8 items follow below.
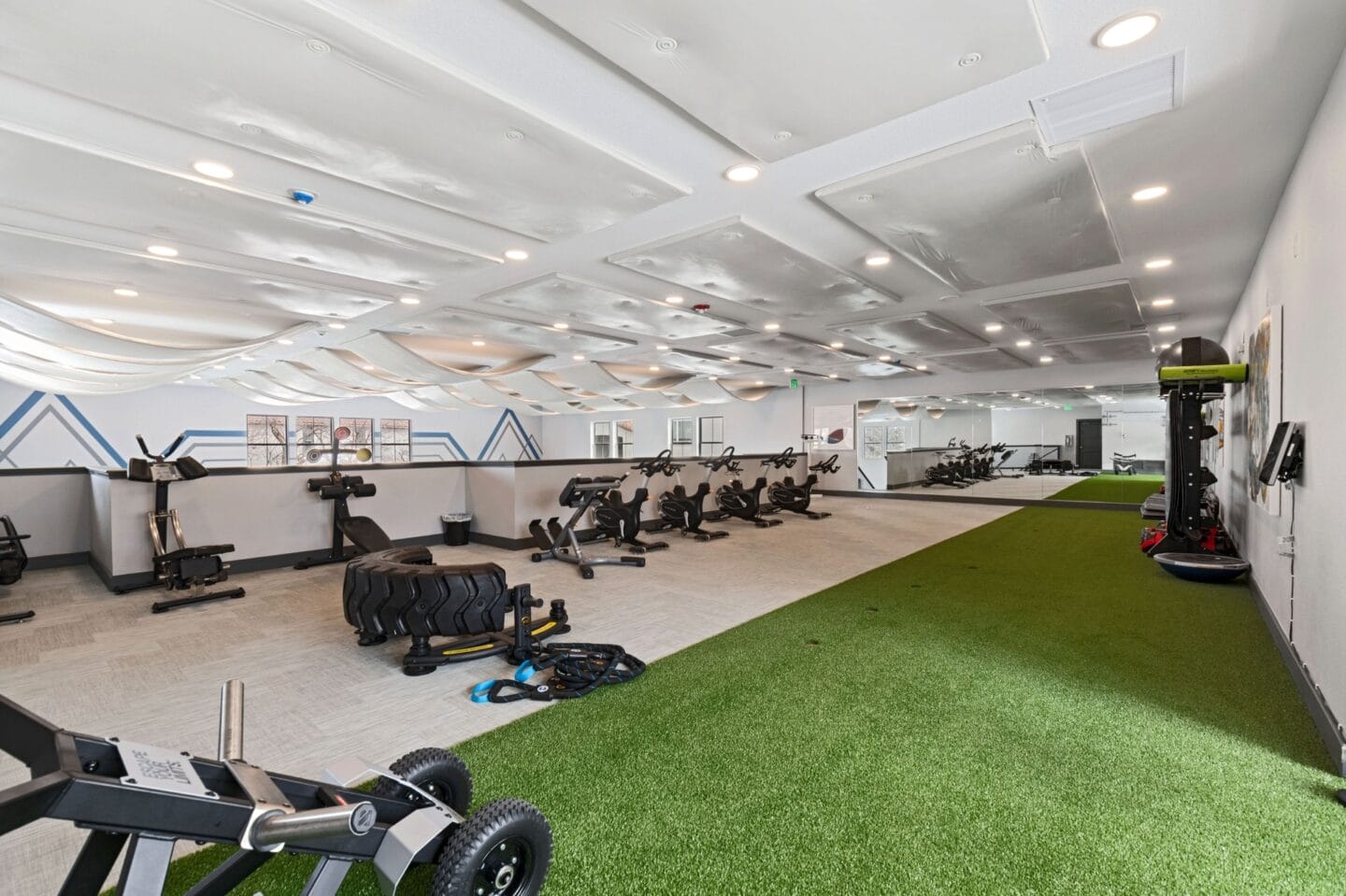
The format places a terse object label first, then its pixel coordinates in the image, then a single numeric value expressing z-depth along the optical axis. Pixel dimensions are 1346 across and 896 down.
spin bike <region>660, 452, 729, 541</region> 7.99
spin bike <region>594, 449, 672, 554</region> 6.96
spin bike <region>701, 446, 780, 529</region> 9.19
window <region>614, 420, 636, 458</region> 19.06
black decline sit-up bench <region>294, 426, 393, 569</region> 5.76
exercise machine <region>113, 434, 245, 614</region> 4.89
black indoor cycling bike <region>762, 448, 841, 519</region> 10.12
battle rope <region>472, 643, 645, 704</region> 3.07
